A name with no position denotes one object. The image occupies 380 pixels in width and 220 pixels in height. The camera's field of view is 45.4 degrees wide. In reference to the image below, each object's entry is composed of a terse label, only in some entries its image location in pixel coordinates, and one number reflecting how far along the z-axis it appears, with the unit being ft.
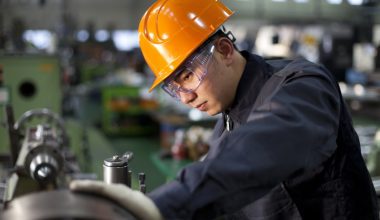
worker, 2.55
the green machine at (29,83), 10.82
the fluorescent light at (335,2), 39.50
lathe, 2.13
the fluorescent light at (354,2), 30.63
